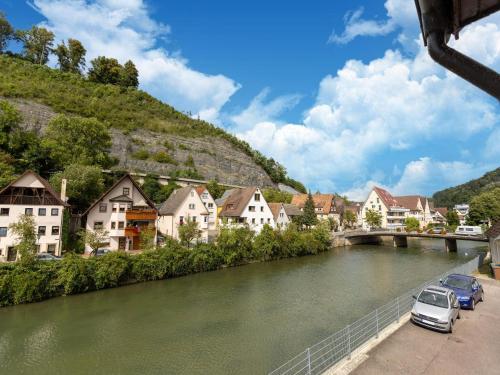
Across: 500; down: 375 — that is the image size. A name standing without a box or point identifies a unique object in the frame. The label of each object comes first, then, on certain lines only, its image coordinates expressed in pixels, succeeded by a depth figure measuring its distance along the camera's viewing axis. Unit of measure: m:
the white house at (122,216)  35.88
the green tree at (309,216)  63.27
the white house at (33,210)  29.56
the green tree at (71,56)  109.12
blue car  16.02
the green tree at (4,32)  97.44
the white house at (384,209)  88.00
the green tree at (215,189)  68.38
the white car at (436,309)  13.00
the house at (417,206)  95.09
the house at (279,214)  55.41
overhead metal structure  2.13
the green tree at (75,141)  49.16
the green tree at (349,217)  82.56
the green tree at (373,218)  78.50
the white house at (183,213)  42.28
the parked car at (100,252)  31.15
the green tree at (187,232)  35.88
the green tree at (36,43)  102.50
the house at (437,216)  108.78
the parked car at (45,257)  26.88
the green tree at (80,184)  41.00
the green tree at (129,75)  115.50
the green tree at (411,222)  75.60
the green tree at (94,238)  30.69
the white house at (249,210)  50.69
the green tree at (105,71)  109.79
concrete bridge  55.56
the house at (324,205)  79.81
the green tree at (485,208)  68.06
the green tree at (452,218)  84.01
